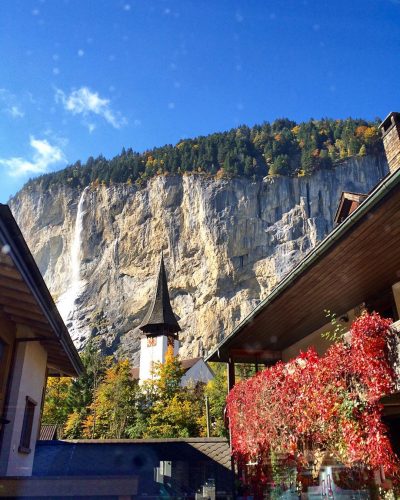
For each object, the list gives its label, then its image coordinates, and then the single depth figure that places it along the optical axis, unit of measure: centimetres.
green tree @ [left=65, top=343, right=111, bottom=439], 3475
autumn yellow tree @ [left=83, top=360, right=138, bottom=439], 3061
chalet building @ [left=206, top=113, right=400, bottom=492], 612
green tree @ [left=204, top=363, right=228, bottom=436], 2831
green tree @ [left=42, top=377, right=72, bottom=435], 3826
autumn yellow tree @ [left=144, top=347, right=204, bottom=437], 2791
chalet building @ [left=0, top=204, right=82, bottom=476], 453
